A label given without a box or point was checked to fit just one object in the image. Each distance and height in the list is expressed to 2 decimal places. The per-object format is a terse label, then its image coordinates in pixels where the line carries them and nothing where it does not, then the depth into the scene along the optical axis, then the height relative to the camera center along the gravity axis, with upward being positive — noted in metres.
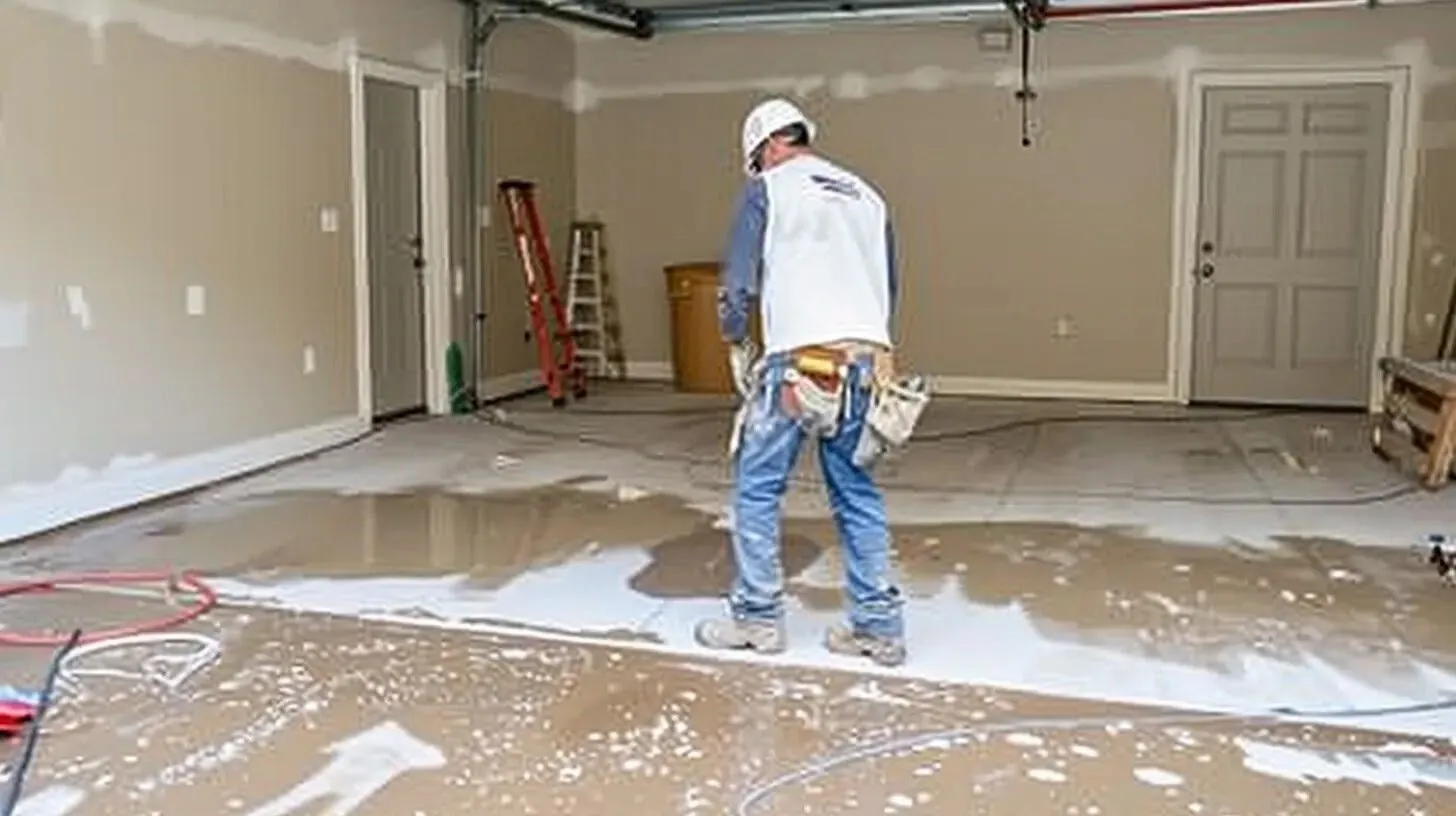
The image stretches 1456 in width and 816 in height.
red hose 3.78 -1.01
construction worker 3.45 -0.20
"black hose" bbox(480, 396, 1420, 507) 5.73 -0.92
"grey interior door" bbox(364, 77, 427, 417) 7.62 +0.08
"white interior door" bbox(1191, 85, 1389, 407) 8.35 +0.15
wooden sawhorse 5.89 -0.69
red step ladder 8.87 -0.22
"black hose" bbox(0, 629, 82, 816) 2.76 -1.04
